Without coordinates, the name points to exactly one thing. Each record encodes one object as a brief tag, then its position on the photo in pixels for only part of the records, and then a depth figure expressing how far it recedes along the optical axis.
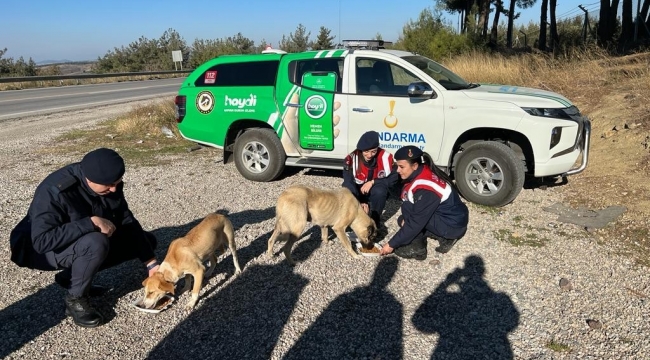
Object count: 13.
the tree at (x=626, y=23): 16.62
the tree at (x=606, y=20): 16.45
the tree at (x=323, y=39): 37.00
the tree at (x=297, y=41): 36.58
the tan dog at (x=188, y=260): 3.51
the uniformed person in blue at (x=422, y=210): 4.20
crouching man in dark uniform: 3.18
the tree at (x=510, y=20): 29.16
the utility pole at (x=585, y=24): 19.79
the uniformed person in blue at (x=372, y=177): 5.07
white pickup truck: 5.36
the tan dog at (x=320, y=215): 4.26
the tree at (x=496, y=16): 27.31
